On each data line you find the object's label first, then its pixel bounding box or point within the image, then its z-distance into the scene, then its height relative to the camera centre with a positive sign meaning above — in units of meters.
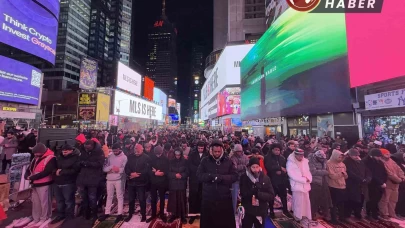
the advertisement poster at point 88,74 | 39.28 +10.41
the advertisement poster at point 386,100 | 11.19 +1.81
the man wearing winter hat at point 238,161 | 5.82 -0.92
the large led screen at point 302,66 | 17.64 +6.90
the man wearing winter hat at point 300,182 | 5.13 -1.27
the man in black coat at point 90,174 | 5.31 -1.17
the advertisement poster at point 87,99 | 42.25 +5.90
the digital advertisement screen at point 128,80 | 38.67 +9.80
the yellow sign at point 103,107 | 43.72 +4.63
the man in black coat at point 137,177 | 5.48 -1.26
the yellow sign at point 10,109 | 26.96 +2.46
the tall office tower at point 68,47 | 71.56 +29.41
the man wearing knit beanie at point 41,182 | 5.14 -1.33
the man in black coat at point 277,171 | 6.02 -1.22
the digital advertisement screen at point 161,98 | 84.57 +13.34
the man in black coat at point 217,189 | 3.95 -1.15
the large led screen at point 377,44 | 11.83 +5.47
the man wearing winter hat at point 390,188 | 5.71 -1.57
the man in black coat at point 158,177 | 5.52 -1.27
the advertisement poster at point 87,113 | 41.25 +3.01
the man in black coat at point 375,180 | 5.65 -1.34
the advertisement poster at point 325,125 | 18.35 +0.45
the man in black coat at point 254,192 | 4.03 -1.20
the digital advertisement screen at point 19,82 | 25.66 +6.10
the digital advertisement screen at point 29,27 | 24.22 +12.92
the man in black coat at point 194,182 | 5.79 -1.48
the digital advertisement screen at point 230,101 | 56.28 +7.83
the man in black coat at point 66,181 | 5.25 -1.35
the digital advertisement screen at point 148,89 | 56.39 +10.91
